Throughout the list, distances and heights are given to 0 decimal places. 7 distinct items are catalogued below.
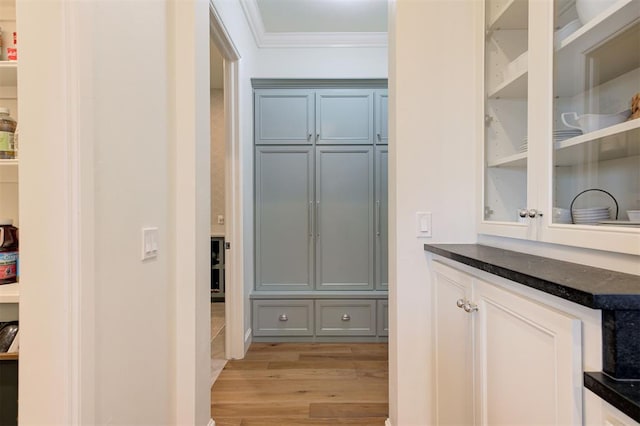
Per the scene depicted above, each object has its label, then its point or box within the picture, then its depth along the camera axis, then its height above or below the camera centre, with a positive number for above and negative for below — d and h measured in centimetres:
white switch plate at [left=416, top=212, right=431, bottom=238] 148 -6
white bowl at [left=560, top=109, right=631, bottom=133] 88 +27
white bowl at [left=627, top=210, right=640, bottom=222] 83 -1
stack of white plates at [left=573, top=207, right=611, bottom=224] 92 -1
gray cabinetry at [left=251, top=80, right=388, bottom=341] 286 +24
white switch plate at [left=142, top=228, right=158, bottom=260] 118 -12
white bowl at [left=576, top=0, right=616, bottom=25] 90 +60
